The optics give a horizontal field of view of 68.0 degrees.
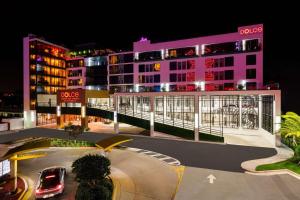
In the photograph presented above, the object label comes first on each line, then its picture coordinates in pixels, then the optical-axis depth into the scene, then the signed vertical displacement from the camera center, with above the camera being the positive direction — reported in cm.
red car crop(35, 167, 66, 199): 1488 -601
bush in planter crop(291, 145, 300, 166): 1945 -525
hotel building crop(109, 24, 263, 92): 5200 +930
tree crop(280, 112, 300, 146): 1950 -258
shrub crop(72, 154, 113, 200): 1294 -486
